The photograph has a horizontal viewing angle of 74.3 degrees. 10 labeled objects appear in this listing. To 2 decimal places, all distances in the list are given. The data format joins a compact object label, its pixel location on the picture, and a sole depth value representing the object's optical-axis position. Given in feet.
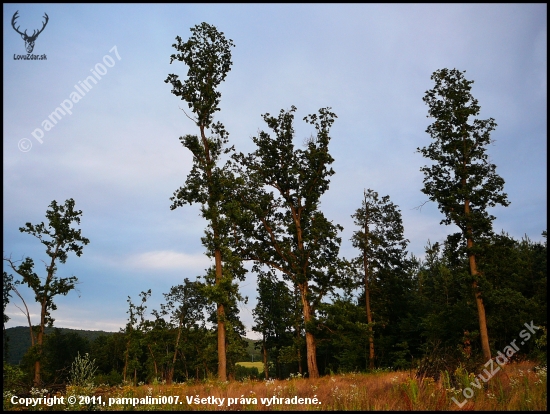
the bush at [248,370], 243.01
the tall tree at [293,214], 79.71
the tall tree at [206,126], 67.05
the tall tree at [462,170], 74.23
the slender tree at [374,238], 110.83
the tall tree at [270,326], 171.83
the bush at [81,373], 30.76
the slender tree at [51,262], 96.78
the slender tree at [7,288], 80.53
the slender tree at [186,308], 172.76
